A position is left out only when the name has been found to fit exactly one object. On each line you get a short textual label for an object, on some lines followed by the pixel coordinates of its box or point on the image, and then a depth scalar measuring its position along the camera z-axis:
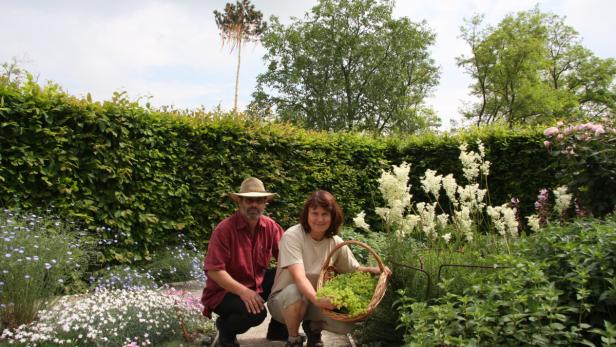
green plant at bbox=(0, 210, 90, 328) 3.89
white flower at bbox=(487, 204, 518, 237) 3.58
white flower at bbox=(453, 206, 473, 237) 3.55
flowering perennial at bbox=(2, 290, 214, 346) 3.55
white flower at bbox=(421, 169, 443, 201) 3.74
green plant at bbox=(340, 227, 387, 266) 5.87
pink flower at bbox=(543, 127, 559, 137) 5.49
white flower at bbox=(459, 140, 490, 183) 3.91
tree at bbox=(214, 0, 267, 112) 23.75
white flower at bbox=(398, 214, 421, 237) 3.59
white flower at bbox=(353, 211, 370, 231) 3.75
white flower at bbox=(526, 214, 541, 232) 3.89
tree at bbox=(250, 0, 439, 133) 24.80
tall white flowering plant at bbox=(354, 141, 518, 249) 3.59
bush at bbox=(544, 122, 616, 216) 5.00
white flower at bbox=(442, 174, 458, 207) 3.74
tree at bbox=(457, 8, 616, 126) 26.92
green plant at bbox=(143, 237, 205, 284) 6.02
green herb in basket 3.02
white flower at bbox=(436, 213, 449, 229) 3.75
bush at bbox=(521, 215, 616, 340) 2.44
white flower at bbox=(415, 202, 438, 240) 3.63
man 3.56
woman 3.41
